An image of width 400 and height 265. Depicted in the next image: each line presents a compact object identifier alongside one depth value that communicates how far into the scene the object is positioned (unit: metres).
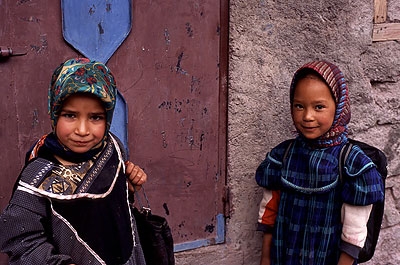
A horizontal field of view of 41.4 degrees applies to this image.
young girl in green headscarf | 1.77
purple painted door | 2.41
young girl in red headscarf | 2.40
